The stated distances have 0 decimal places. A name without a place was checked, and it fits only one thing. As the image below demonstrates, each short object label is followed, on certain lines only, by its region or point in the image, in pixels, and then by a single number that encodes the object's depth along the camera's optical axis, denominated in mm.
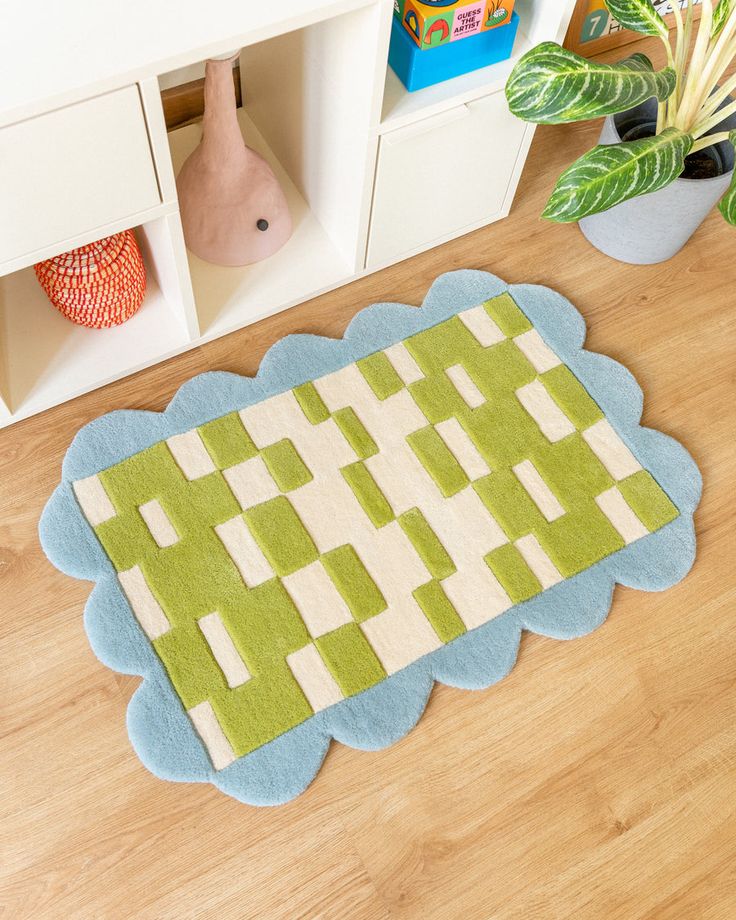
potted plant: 1279
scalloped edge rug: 1270
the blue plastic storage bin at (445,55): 1325
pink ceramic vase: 1446
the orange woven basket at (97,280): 1386
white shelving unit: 1026
